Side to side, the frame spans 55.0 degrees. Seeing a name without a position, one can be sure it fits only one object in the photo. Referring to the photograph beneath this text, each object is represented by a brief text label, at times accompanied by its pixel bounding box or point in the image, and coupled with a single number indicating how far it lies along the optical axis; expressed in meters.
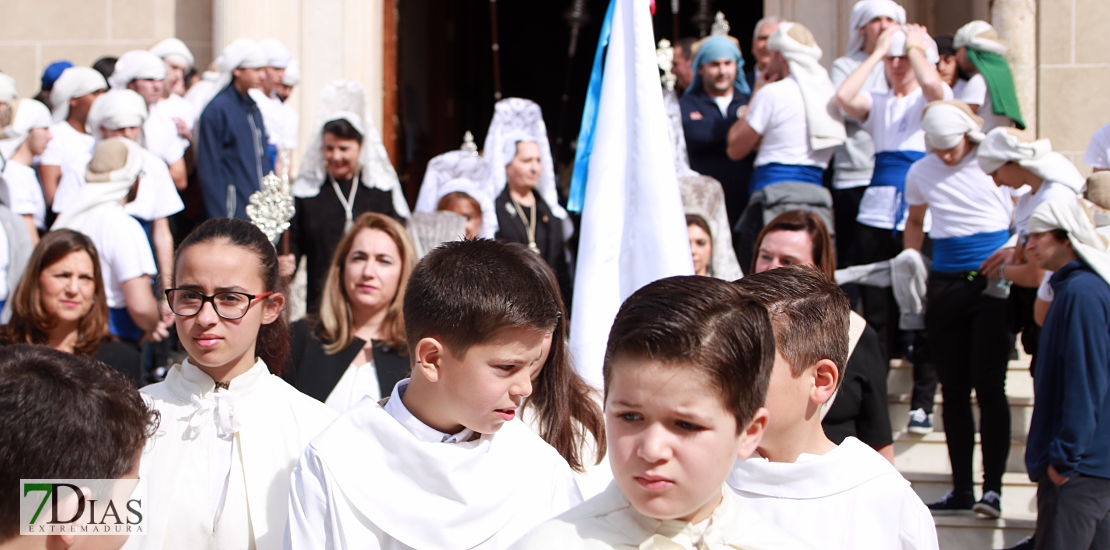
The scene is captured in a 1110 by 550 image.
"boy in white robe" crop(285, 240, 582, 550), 2.08
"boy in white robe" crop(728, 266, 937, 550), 2.18
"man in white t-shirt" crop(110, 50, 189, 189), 6.46
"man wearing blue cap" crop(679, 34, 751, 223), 6.49
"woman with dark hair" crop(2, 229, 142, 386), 4.14
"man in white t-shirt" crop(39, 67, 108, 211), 6.27
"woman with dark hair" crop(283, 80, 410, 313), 6.02
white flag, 3.48
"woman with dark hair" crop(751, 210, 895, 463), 3.61
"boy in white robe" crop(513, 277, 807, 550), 1.63
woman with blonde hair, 3.75
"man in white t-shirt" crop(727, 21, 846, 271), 5.88
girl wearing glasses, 2.47
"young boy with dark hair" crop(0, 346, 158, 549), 1.57
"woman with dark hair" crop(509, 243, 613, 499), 2.79
